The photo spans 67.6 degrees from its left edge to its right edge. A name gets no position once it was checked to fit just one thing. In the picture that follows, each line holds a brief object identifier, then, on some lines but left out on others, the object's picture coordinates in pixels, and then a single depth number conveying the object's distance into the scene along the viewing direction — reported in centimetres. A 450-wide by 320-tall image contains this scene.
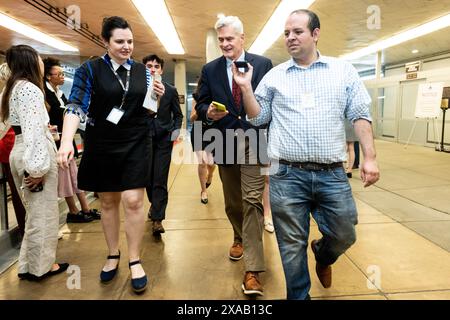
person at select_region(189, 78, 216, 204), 245
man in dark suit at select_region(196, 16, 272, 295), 215
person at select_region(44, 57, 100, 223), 328
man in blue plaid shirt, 176
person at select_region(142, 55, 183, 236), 320
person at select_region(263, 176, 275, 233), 331
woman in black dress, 207
